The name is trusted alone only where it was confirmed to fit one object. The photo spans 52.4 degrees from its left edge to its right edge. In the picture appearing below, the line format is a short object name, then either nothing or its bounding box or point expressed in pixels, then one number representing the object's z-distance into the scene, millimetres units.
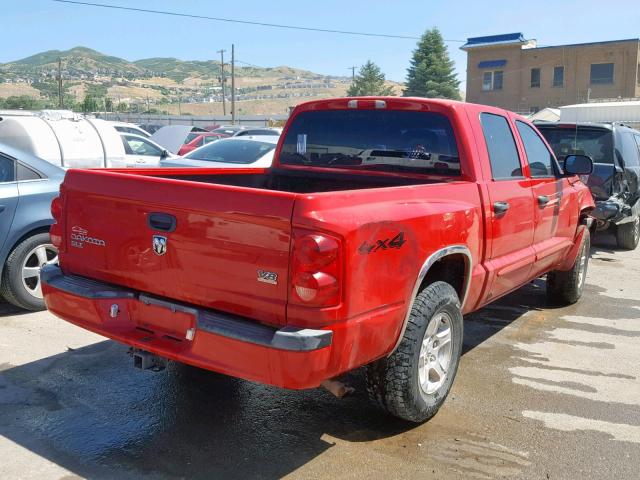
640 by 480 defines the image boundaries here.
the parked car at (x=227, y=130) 29722
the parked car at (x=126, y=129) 16784
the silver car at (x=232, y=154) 10250
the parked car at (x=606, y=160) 9188
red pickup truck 3047
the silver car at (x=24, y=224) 5770
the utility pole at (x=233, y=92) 58875
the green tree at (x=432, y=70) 68250
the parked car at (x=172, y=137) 17859
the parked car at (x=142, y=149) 12736
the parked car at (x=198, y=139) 23047
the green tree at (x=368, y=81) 92812
